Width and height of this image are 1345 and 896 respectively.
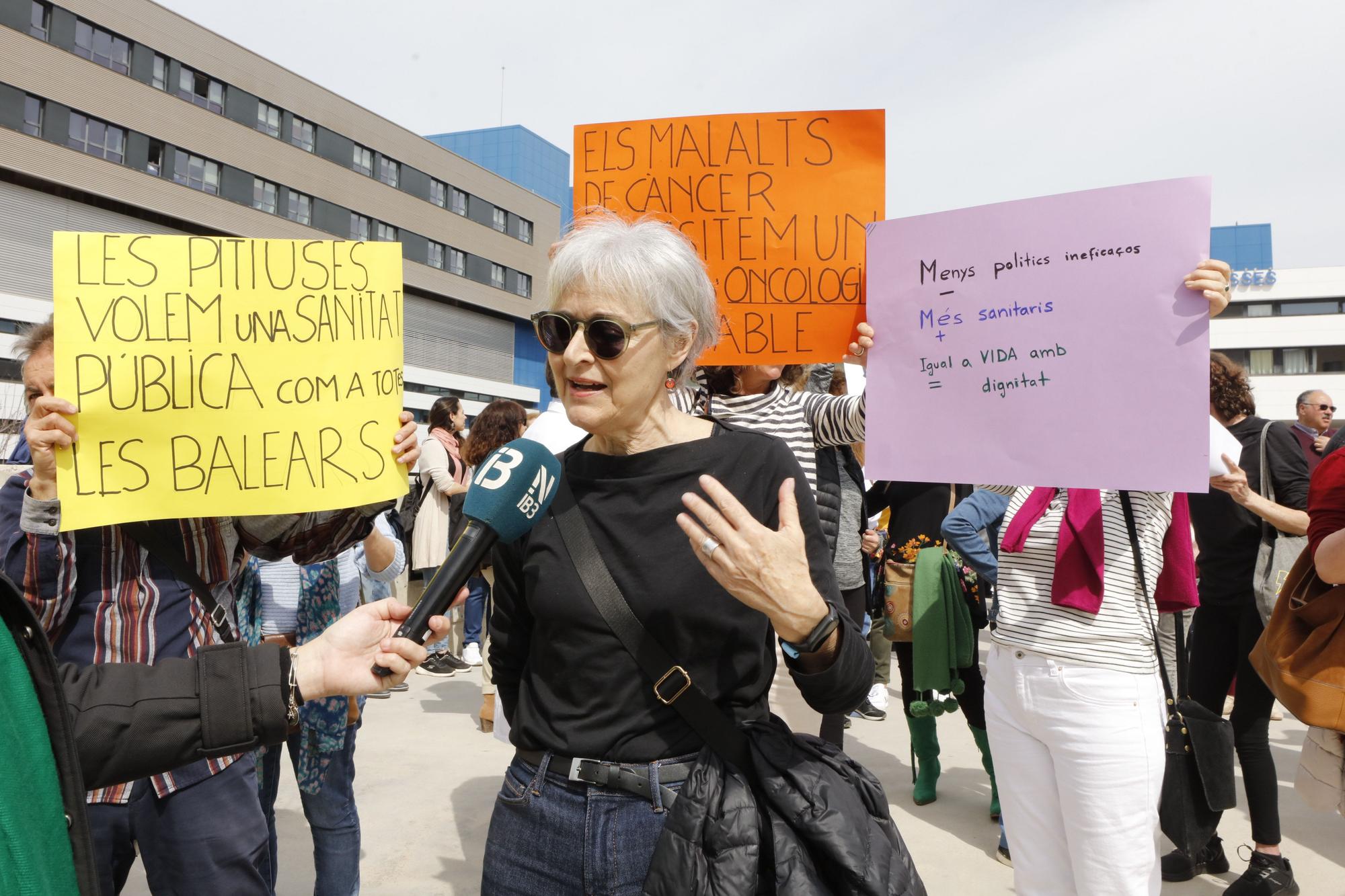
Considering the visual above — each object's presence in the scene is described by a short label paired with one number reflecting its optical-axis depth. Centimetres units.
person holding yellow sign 224
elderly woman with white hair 184
